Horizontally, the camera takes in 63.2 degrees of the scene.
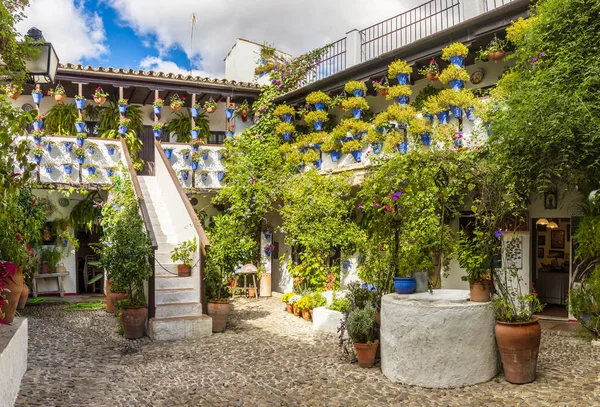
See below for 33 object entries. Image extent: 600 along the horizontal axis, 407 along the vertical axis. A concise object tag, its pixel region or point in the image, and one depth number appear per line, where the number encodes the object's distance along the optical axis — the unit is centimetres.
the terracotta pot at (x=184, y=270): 950
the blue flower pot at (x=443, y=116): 994
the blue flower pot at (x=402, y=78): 1095
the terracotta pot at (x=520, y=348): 569
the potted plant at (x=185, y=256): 913
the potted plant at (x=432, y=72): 1071
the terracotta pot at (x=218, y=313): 876
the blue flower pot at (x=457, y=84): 994
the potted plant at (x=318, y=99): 1302
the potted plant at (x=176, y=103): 1389
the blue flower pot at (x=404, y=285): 675
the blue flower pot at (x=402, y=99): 1098
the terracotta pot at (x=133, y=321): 826
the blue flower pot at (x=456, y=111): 965
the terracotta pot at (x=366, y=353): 657
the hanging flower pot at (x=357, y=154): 1173
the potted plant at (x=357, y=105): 1202
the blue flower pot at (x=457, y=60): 992
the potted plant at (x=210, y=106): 1437
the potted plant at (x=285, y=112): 1416
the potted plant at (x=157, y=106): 1361
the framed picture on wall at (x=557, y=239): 1259
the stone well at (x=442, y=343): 572
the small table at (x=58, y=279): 1310
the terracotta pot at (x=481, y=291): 615
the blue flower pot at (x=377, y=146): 1112
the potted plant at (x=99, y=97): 1323
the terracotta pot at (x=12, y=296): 594
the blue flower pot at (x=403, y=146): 1065
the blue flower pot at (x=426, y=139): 1024
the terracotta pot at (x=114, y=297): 1024
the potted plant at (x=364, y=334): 660
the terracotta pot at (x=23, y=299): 1055
